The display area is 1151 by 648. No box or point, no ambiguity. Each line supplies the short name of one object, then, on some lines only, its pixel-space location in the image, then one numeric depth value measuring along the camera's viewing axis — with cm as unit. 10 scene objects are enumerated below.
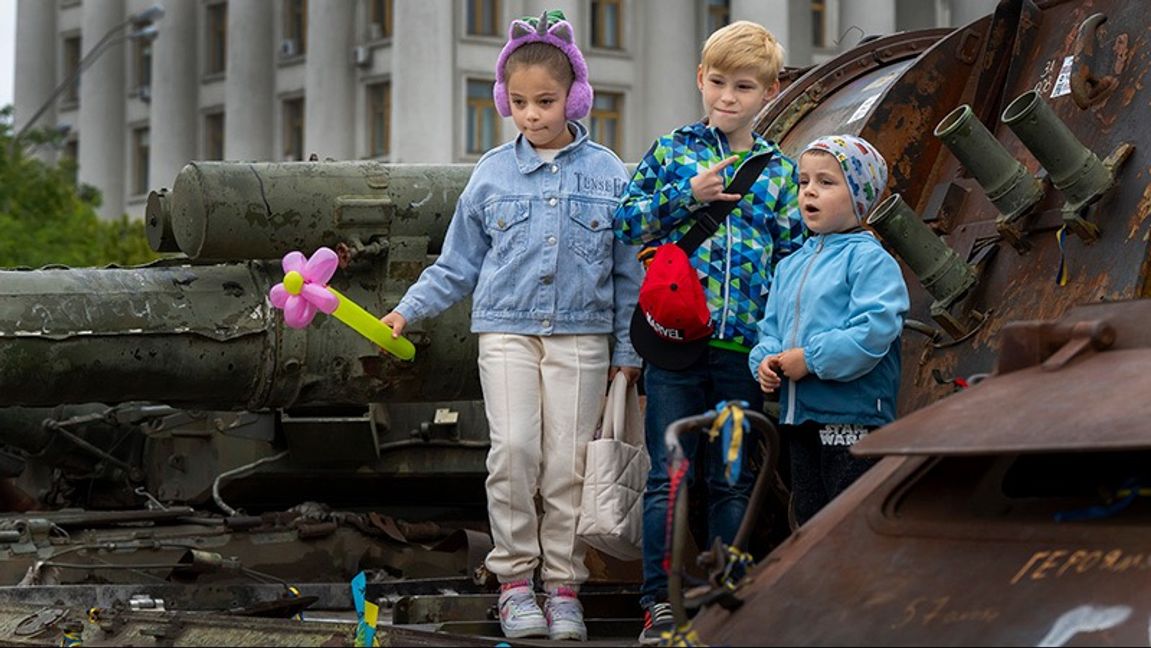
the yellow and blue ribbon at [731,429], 698
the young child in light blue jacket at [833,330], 883
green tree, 4922
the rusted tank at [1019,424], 640
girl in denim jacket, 979
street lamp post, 4567
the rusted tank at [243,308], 1337
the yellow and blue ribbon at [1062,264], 983
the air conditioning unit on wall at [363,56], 6837
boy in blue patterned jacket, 940
